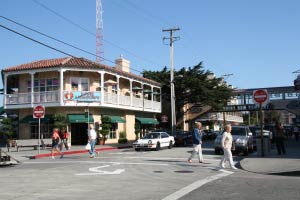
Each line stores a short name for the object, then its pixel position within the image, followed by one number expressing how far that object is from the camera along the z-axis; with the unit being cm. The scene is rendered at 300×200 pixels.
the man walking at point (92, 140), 2206
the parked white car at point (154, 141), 2825
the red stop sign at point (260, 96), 1953
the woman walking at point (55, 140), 2443
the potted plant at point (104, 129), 3772
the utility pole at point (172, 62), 4622
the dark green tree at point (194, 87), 5641
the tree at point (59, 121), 3494
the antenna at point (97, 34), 7970
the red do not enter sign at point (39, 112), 2561
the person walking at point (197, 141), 1772
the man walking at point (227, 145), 1577
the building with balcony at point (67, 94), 3691
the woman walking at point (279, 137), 2150
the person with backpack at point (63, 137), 2954
